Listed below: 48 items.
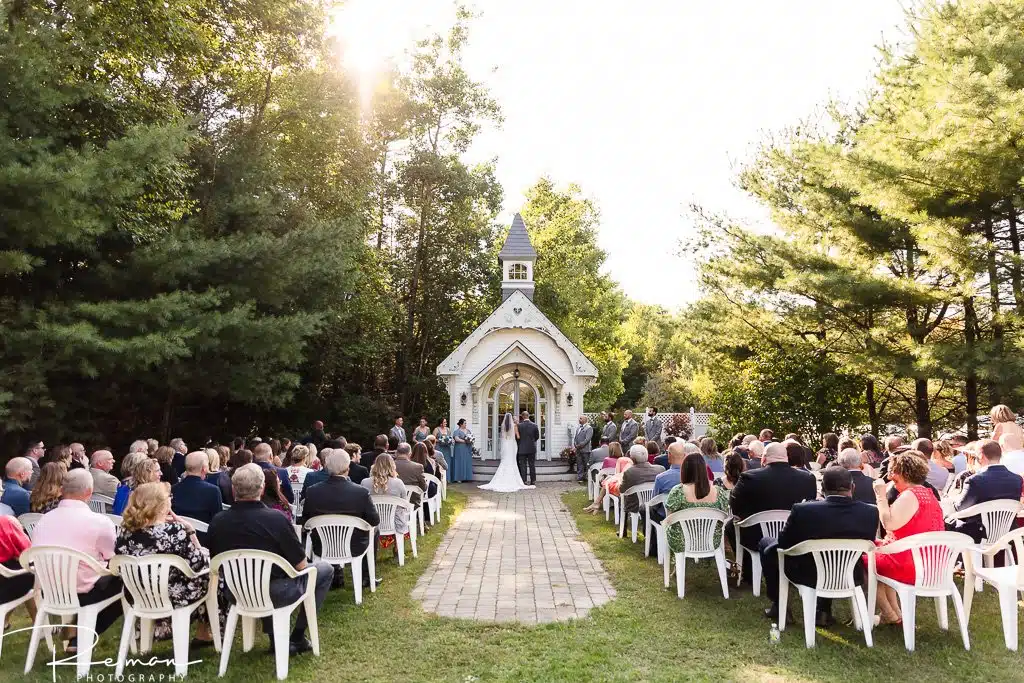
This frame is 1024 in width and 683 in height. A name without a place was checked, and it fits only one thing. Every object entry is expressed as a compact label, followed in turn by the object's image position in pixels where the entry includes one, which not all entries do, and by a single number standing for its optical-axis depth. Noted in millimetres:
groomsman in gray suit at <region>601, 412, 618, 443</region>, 17781
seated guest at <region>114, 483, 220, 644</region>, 4797
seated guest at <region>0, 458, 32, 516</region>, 6582
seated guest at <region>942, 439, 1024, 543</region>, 6660
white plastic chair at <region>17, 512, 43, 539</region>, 6227
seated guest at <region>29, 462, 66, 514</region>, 5902
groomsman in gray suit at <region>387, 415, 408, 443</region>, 16328
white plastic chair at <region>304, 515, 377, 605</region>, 6696
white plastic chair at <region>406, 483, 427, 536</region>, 9014
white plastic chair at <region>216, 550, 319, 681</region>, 4801
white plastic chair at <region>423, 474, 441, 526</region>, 11011
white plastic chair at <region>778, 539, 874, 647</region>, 5344
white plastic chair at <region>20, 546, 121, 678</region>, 4789
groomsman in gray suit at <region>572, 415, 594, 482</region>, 18188
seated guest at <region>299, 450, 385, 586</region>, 6719
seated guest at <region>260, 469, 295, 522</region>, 6438
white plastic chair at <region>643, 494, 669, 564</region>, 7809
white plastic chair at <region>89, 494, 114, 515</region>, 7438
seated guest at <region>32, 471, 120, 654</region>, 4964
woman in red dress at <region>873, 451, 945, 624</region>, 5570
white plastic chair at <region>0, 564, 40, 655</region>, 4969
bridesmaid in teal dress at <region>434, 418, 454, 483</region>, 17969
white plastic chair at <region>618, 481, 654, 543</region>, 9250
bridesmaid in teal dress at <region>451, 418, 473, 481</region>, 18422
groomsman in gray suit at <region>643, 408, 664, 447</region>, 17272
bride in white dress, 16734
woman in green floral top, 6977
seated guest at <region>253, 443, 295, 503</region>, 7675
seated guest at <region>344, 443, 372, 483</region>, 9234
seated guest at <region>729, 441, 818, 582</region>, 6746
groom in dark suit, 16844
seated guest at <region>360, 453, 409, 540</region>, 8055
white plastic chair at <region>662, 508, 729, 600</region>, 6848
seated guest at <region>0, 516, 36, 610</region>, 5059
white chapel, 20703
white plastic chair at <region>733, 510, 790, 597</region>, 6652
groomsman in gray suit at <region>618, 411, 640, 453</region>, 17809
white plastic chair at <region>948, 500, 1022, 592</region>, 6609
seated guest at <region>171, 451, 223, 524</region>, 6383
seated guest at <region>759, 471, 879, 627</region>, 5430
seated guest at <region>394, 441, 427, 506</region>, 9781
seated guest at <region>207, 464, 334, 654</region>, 4938
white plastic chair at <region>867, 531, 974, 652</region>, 5281
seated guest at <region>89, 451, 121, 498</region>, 7777
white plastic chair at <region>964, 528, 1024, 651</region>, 5477
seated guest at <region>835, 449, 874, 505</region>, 6871
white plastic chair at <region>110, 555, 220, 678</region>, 4707
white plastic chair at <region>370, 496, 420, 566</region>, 8109
